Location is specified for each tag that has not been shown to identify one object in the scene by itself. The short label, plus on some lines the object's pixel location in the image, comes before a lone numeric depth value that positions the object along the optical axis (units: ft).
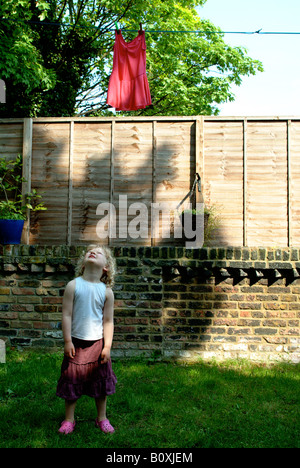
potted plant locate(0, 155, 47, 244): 19.84
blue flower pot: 17.53
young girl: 9.41
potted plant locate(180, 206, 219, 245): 19.42
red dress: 23.68
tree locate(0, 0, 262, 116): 34.06
